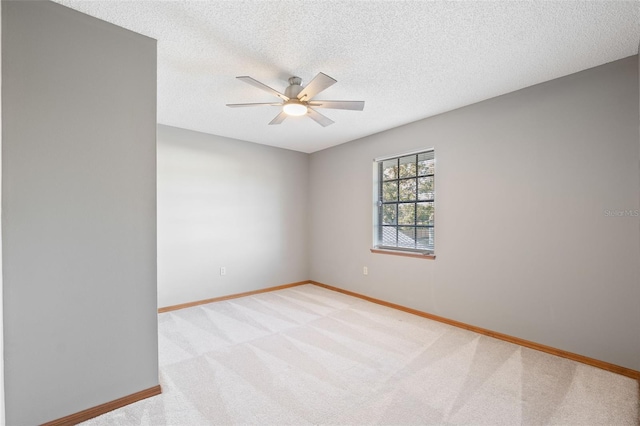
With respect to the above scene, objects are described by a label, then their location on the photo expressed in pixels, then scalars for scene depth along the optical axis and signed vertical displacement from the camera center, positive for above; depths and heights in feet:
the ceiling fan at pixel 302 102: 7.61 +3.06
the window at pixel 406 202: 12.60 +0.47
